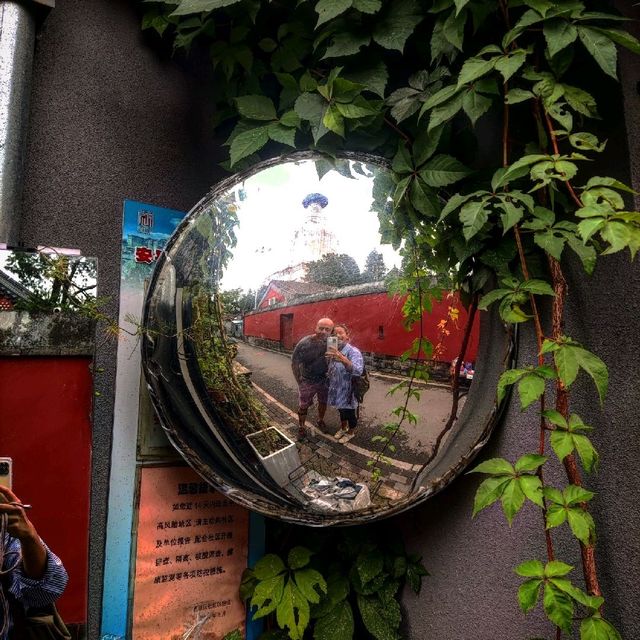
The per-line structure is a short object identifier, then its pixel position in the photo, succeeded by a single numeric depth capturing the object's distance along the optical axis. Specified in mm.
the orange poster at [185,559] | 2117
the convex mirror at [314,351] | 1922
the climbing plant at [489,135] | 1323
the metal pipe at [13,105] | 2066
